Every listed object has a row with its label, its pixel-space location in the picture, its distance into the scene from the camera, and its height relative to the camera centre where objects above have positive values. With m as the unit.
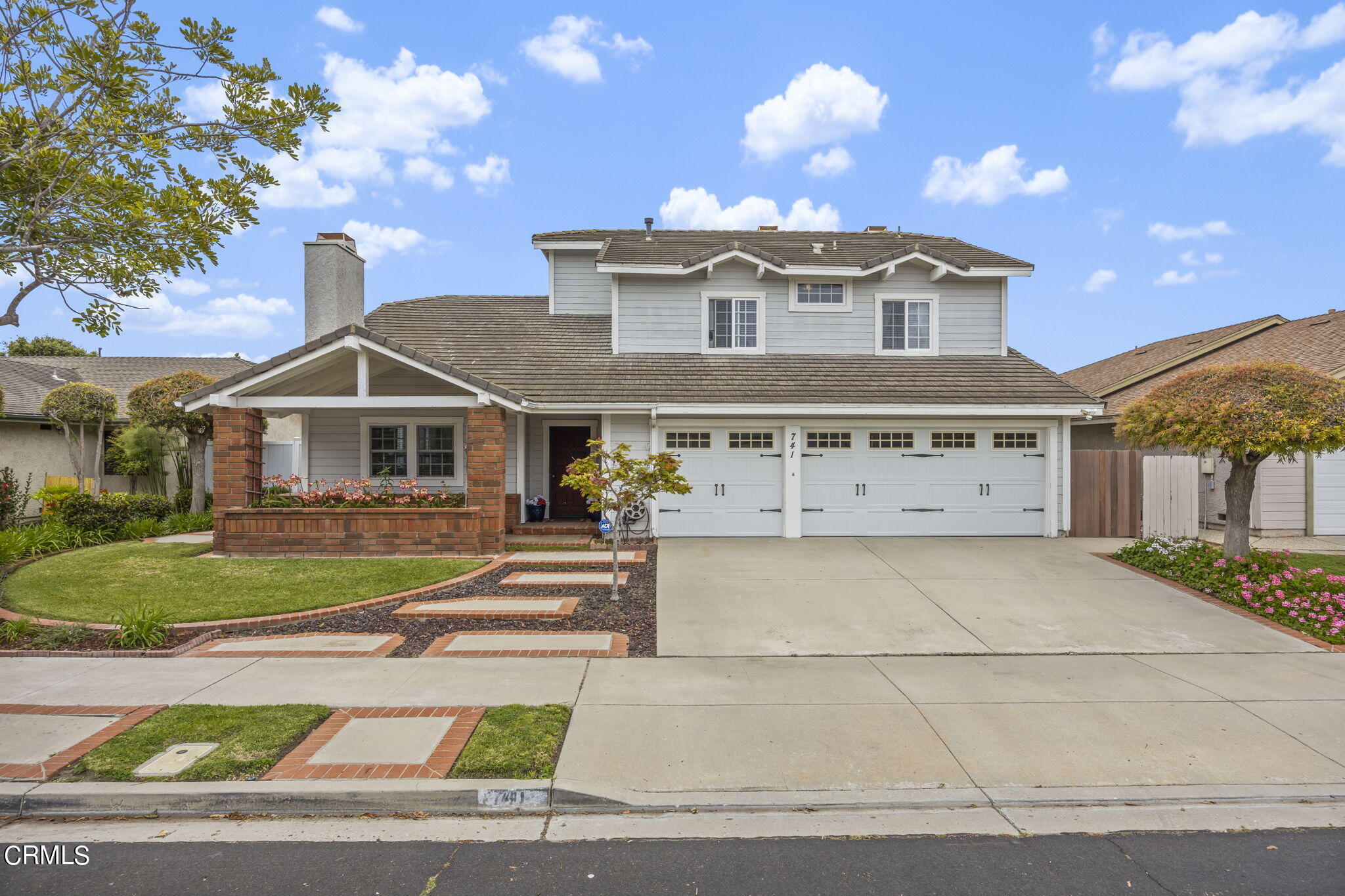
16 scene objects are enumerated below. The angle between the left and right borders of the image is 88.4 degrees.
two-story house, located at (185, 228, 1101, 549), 13.10 +1.20
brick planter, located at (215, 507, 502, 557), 11.13 -1.26
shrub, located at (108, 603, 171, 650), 6.79 -1.77
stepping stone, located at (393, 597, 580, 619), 7.93 -1.82
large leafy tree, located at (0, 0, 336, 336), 5.88 +2.72
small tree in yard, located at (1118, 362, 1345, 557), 8.70 +0.50
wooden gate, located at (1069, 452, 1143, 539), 13.39 -0.78
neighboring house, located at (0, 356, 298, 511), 15.97 +1.14
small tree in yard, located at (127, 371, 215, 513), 14.45 +0.87
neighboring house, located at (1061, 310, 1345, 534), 13.54 +1.92
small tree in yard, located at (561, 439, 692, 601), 8.58 -0.31
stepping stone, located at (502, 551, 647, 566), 10.89 -1.67
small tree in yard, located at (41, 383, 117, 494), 15.03 +1.02
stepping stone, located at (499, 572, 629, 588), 9.43 -1.75
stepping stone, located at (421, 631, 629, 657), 6.68 -1.90
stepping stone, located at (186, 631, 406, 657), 6.70 -1.92
